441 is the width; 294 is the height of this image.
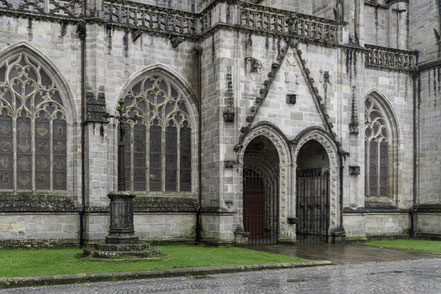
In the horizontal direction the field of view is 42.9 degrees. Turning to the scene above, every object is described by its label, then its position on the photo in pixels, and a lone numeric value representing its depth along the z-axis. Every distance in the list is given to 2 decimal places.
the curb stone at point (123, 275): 12.26
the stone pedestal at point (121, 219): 16.20
